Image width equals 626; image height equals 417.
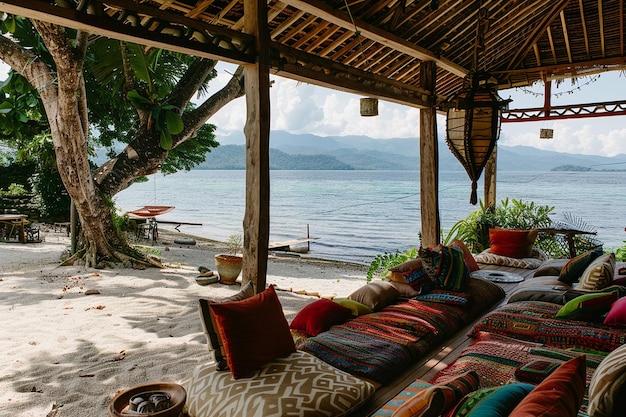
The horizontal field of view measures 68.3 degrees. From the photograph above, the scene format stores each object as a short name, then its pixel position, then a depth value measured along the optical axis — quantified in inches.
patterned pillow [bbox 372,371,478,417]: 58.7
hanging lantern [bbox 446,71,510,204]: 130.3
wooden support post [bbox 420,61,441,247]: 243.4
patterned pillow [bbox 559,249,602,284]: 162.7
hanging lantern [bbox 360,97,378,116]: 216.1
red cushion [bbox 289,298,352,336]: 132.6
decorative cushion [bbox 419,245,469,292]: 161.9
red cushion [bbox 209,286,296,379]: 95.7
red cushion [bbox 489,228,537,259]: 229.9
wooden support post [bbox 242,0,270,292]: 139.9
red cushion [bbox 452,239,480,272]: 196.0
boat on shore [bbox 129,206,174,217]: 509.4
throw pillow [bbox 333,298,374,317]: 145.6
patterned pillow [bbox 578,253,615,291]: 143.2
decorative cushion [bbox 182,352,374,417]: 85.0
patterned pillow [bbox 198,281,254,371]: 100.5
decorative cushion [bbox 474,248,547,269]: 221.5
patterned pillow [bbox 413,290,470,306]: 151.3
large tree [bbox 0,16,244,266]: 264.7
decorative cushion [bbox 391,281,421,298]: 164.9
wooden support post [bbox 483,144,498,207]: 356.5
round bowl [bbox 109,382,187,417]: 86.8
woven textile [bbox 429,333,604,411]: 93.8
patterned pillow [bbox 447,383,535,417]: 57.0
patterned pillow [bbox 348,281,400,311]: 152.7
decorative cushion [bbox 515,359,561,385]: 88.3
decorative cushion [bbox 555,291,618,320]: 123.8
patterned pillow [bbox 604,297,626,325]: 118.7
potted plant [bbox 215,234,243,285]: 270.7
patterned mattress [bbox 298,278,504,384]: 108.9
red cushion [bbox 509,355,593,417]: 50.0
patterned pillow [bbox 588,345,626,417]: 64.6
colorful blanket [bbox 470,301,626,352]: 111.0
